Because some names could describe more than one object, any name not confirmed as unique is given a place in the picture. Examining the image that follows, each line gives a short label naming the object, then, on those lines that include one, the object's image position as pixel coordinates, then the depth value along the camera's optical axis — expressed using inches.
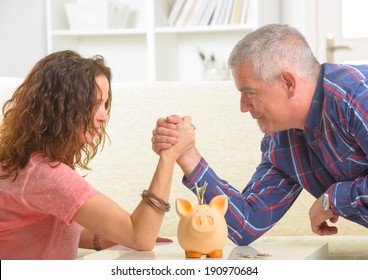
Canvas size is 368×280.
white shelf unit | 282.8
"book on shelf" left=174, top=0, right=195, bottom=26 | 285.4
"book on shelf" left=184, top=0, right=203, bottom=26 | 285.2
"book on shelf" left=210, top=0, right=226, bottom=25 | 282.3
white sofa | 170.1
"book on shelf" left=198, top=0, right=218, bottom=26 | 283.1
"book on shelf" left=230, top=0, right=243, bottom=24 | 280.5
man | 112.1
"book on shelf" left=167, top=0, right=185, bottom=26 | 288.5
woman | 107.0
